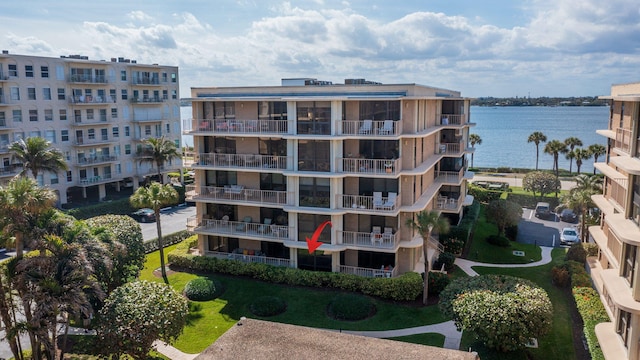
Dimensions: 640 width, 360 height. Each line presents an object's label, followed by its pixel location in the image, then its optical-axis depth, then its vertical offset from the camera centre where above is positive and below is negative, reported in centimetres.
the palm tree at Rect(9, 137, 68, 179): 3712 -331
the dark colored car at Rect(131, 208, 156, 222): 5166 -1087
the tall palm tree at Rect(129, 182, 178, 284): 3117 -537
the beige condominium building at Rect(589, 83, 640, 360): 1853 -457
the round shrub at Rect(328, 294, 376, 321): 2722 -1087
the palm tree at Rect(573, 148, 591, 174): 6224 -557
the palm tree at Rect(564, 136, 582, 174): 6539 -431
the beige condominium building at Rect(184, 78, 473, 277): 3038 -388
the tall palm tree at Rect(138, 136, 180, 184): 4350 -358
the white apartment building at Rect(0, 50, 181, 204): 4819 -26
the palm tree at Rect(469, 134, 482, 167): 7114 -438
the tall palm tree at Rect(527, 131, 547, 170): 7050 -392
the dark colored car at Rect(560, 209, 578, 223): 4894 -1050
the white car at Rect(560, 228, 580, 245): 4128 -1061
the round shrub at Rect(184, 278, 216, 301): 2978 -1072
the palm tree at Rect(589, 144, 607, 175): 6106 -497
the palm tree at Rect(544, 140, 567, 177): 6409 -499
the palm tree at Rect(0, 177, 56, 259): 1988 -375
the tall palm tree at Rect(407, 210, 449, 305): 2817 -662
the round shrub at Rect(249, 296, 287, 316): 2788 -1099
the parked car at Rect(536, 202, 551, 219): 5078 -1034
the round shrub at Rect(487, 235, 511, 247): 4012 -1058
